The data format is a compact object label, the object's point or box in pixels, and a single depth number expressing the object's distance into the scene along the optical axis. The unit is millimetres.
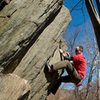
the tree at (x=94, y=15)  3844
